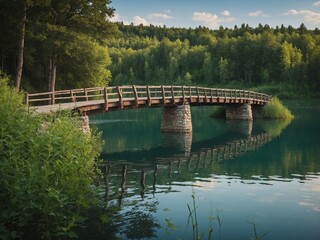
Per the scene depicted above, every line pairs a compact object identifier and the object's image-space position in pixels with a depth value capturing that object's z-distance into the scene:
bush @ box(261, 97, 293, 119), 47.47
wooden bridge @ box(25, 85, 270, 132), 24.69
